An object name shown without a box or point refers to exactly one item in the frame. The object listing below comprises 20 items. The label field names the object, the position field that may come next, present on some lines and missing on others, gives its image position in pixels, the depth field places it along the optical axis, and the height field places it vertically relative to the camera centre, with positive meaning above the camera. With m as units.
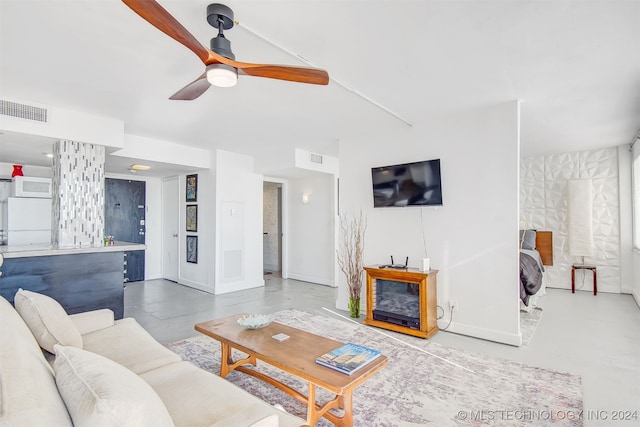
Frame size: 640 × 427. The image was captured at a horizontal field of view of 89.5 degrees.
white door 6.72 -0.25
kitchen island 3.03 -0.57
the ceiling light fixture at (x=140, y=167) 5.57 +0.89
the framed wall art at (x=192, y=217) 6.12 +0.01
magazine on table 1.81 -0.84
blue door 6.45 +0.04
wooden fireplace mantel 3.55 -0.88
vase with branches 4.35 -0.52
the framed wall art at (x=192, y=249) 6.09 -0.60
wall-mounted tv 3.84 +0.42
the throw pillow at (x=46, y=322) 1.74 -0.58
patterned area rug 2.09 -1.29
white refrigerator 4.93 -0.03
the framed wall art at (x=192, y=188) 6.12 +0.58
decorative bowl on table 2.46 -0.81
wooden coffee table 1.75 -0.86
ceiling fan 1.75 +0.90
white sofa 0.84 -0.54
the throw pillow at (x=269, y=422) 1.11 -0.72
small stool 5.45 -0.99
